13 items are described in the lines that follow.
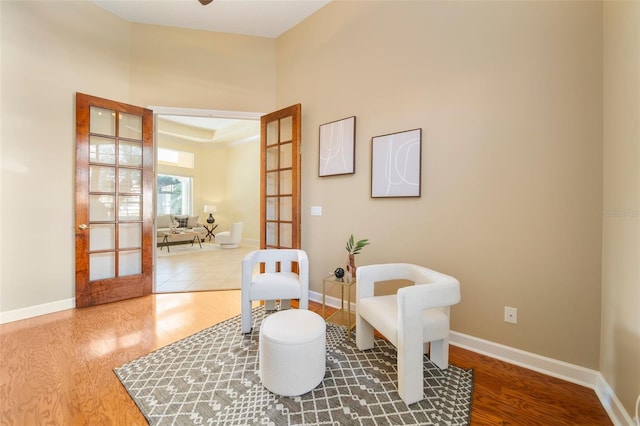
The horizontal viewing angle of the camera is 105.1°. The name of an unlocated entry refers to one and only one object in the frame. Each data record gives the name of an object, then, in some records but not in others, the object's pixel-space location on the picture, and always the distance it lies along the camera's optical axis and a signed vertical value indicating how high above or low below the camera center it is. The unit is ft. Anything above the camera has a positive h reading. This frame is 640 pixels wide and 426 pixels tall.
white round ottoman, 4.65 -2.86
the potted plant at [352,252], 7.29 -1.27
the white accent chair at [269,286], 7.09 -2.25
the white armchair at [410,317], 4.51 -2.22
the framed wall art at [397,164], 7.17 +1.45
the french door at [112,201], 9.00 +0.33
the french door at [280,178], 9.70 +1.35
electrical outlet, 5.90 -2.50
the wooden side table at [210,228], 26.71 -2.04
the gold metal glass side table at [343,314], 7.05 -3.47
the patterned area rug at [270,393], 4.26 -3.59
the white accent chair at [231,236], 22.10 -2.38
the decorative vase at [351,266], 7.36 -1.68
